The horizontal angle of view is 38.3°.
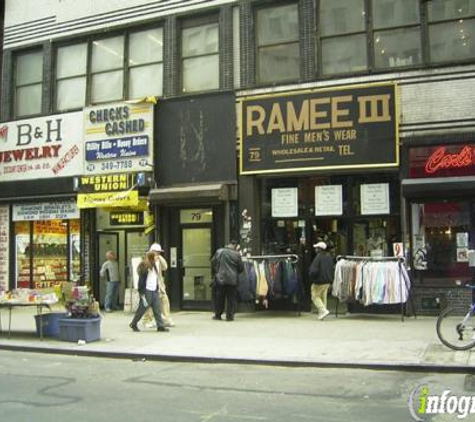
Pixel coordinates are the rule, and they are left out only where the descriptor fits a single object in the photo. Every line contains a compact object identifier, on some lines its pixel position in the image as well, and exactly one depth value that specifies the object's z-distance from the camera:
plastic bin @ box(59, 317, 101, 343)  12.64
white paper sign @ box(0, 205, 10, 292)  20.58
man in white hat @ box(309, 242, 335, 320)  14.80
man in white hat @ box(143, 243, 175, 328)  14.19
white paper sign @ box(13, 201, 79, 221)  19.59
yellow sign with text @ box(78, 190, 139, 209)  17.91
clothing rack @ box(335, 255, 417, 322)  14.60
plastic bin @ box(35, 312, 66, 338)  13.46
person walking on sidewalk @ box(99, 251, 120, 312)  18.47
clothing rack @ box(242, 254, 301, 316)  15.88
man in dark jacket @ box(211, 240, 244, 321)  15.13
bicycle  10.67
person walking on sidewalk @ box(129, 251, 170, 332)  13.64
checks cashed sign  18.23
